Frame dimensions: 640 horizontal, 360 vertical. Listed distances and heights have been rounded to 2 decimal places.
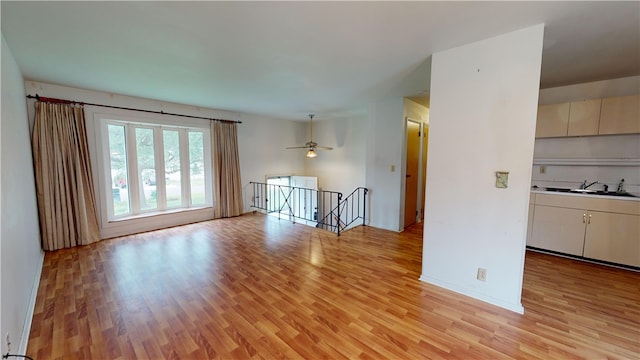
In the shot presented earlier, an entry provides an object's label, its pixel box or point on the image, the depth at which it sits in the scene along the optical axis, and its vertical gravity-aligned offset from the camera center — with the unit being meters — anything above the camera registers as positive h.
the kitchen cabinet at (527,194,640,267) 2.97 -0.85
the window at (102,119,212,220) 4.30 -0.12
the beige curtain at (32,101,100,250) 3.45 -0.24
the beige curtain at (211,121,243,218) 5.42 -0.19
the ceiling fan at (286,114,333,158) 5.90 +0.44
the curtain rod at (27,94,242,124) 3.44 +0.91
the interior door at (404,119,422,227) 4.77 -0.22
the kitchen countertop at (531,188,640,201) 2.95 -0.41
